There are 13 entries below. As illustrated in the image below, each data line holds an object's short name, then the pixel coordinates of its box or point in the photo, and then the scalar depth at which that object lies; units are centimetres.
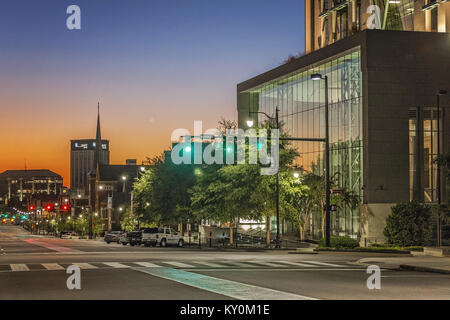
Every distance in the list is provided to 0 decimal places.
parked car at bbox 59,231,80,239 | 12370
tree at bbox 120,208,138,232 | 9592
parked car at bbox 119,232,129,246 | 6216
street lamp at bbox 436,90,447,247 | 4608
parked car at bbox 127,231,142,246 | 5941
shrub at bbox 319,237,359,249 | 4144
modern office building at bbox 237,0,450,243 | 5306
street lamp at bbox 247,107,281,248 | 4628
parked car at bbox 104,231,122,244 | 7025
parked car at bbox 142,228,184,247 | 5622
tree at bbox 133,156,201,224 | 6381
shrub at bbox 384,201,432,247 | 4822
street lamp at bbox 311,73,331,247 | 3850
